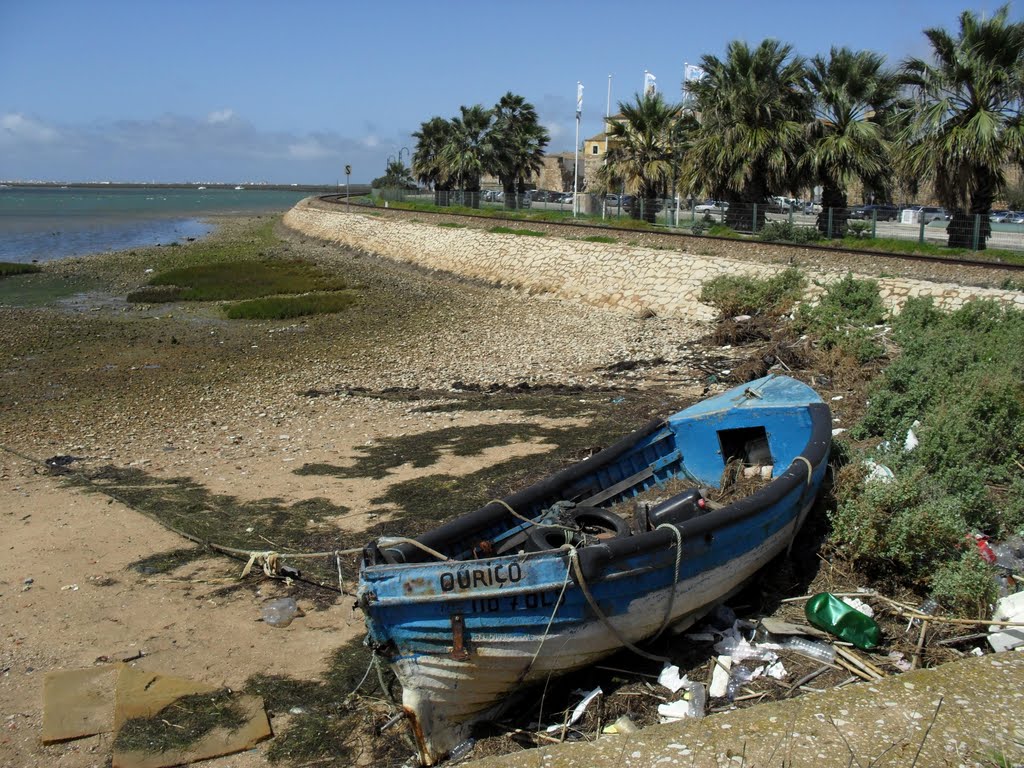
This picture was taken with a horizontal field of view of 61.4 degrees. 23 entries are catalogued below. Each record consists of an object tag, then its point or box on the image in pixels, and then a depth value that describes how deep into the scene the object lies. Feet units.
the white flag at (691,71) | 108.21
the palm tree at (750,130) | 93.25
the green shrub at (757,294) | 59.60
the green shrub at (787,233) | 87.92
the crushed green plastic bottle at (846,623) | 20.16
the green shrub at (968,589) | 20.24
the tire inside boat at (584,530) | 21.59
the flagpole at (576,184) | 140.65
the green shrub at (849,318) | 44.11
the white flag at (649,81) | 187.52
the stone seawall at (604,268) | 57.52
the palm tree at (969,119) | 73.51
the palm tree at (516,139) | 175.22
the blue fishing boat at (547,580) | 17.76
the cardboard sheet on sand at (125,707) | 18.04
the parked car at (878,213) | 93.42
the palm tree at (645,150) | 120.47
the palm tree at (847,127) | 88.48
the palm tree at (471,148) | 174.81
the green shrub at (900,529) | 22.39
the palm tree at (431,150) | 201.90
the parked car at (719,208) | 104.91
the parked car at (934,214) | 112.82
